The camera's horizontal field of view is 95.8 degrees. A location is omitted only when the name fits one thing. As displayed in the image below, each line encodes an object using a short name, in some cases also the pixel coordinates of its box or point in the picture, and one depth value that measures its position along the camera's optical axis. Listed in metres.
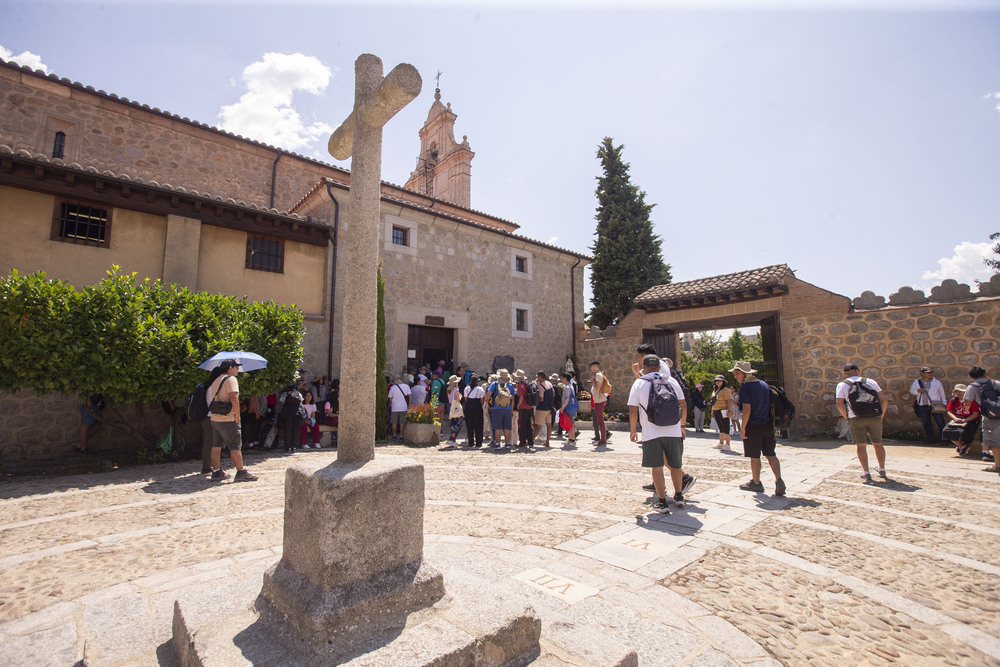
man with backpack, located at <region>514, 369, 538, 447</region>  9.82
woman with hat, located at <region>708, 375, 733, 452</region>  9.55
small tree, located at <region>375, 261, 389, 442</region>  10.92
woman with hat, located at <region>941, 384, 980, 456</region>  7.96
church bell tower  22.25
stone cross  2.44
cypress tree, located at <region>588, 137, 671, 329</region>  22.75
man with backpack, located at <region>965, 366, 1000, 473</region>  6.56
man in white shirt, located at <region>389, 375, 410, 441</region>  11.13
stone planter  10.31
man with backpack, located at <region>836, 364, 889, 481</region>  5.90
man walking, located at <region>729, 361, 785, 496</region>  5.48
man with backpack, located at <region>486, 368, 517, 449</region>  9.69
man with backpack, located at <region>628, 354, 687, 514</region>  4.73
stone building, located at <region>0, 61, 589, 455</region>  9.13
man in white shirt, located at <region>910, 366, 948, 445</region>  9.27
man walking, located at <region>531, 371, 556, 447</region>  10.01
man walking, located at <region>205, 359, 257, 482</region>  6.28
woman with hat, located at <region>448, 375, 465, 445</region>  10.79
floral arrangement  10.48
